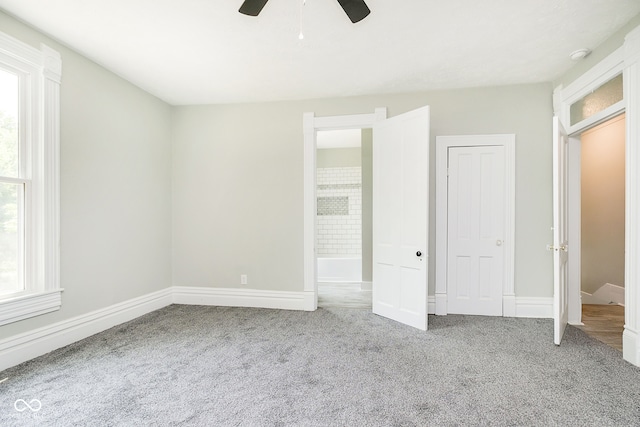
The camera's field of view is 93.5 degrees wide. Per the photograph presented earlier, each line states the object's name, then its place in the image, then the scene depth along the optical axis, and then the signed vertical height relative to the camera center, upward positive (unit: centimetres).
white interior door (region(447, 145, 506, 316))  353 -19
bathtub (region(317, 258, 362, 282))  588 -111
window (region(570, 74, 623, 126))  257 +106
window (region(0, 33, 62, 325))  234 +27
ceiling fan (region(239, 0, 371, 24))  183 +129
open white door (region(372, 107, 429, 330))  315 -4
